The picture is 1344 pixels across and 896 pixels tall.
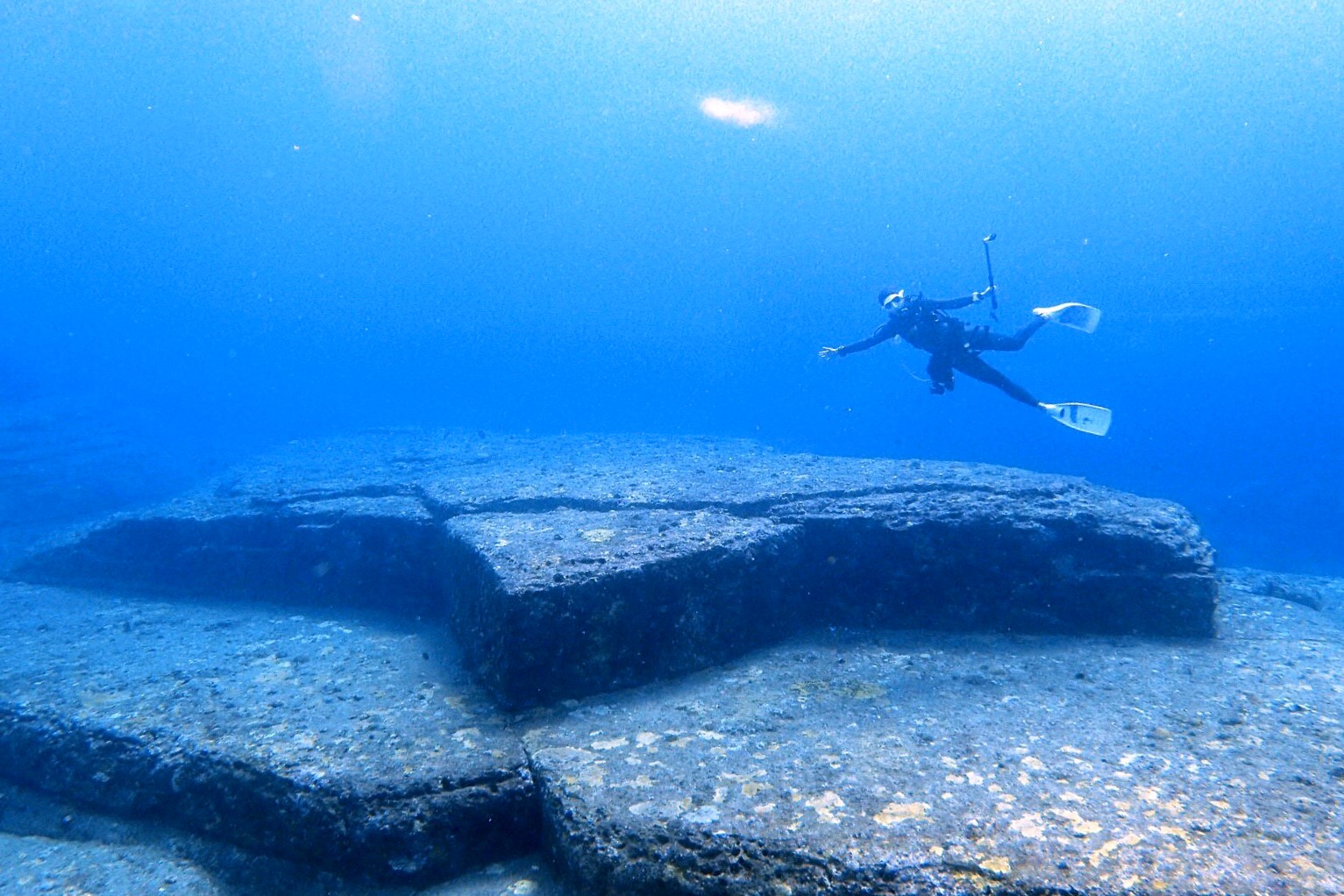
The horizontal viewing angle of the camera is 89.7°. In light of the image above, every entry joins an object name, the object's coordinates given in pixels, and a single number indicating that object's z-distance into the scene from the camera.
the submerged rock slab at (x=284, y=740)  2.93
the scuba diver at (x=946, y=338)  8.78
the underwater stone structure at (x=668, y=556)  3.81
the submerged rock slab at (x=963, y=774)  2.26
